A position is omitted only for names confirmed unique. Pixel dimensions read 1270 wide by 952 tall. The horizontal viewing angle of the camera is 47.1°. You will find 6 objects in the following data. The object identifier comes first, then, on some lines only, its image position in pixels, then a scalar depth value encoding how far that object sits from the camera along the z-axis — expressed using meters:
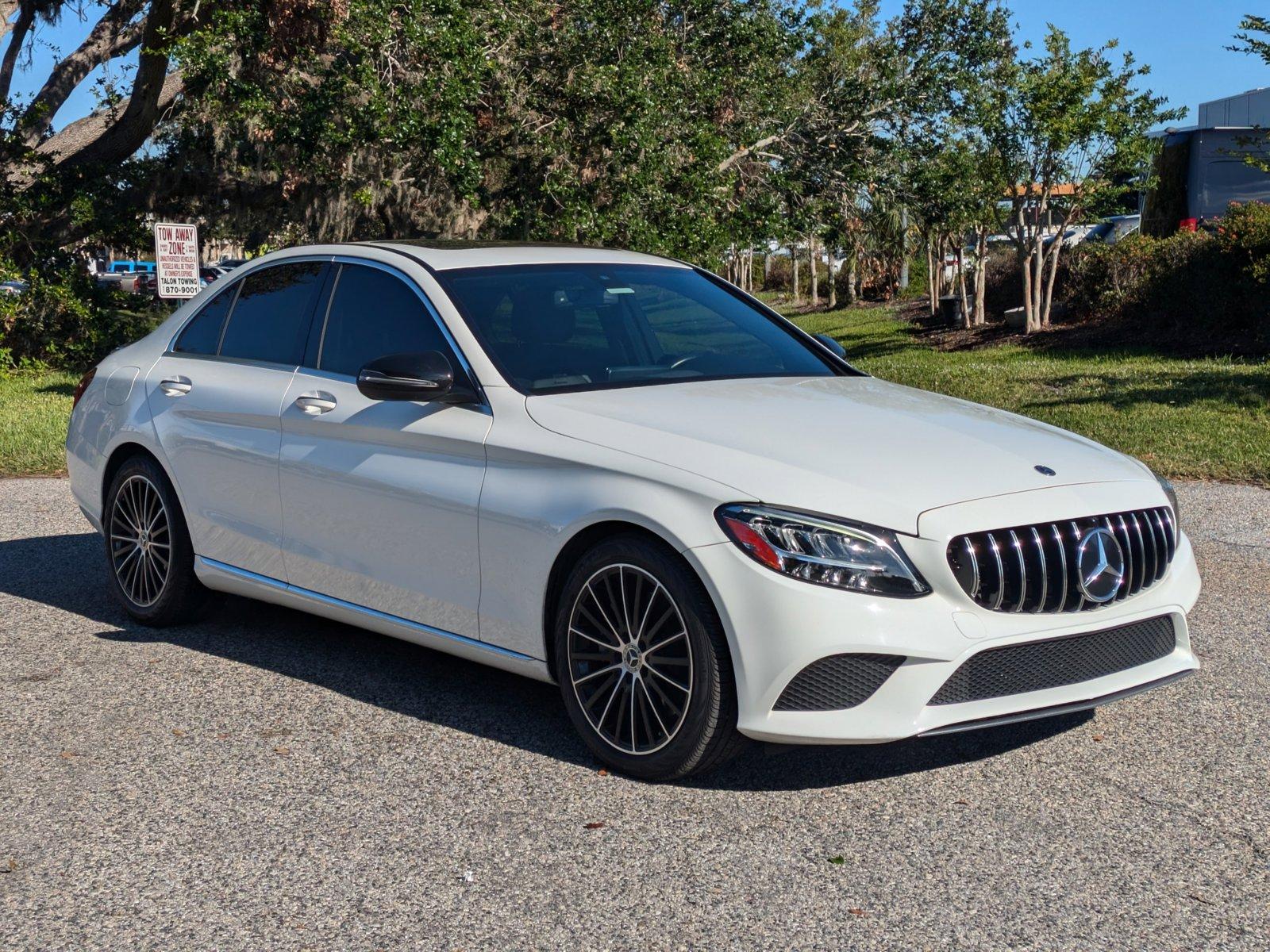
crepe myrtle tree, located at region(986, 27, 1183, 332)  20.16
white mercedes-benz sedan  4.17
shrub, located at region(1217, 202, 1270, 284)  16.52
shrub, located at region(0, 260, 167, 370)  20.50
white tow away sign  16.00
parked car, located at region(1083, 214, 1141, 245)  30.95
